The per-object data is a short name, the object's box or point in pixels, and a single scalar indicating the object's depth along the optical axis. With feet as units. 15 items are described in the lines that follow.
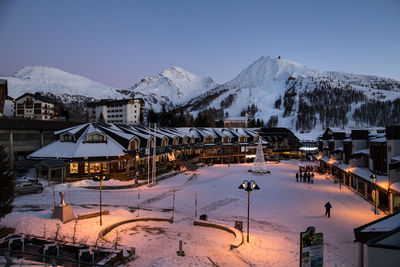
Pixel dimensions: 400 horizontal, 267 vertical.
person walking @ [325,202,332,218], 70.56
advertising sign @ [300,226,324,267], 29.35
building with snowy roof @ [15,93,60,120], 287.28
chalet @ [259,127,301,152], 293.64
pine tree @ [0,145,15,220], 42.57
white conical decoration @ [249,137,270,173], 157.07
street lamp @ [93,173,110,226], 61.72
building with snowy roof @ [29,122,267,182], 114.11
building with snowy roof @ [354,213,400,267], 31.35
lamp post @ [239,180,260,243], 54.63
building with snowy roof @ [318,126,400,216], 72.84
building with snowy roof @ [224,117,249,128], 500.41
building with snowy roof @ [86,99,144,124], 392.68
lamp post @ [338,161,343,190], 121.01
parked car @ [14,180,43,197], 79.92
